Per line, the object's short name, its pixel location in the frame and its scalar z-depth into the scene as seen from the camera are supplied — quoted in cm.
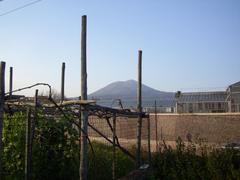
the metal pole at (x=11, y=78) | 1319
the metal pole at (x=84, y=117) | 684
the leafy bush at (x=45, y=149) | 750
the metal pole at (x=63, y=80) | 1322
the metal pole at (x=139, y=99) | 966
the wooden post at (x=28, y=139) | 582
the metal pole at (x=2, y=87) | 487
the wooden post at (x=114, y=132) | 814
